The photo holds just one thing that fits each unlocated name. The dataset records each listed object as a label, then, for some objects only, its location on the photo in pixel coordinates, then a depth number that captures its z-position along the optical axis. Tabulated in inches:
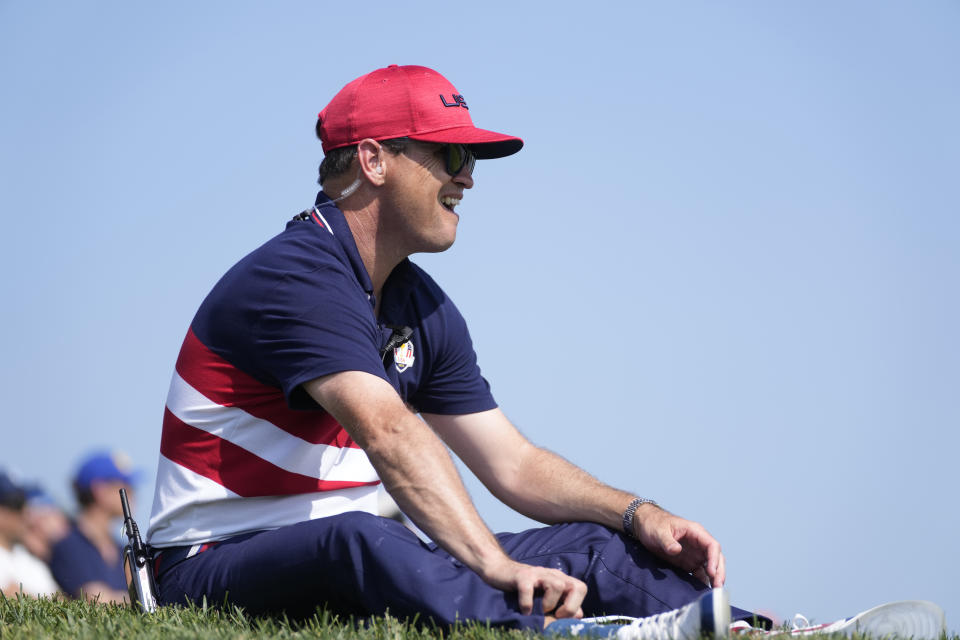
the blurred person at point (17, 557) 485.3
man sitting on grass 247.0
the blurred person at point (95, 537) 497.4
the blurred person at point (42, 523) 502.9
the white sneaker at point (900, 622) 255.6
